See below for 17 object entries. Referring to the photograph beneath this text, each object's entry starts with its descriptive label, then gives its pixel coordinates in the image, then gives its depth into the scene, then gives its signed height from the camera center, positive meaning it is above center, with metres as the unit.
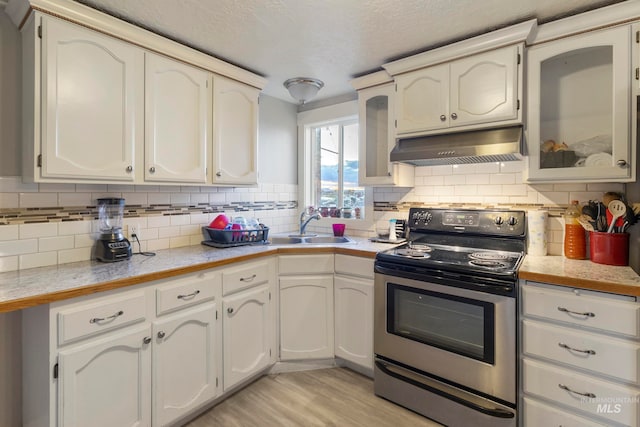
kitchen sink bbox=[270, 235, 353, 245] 2.82 -0.23
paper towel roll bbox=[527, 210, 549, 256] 1.96 -0.11
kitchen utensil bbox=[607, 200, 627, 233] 1.65 +0.02
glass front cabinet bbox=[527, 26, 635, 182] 1.62 +0.57
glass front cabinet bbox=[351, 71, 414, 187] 2.43 +0.60
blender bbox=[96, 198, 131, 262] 1.79 -0.12
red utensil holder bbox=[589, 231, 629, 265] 1.66 -0.18
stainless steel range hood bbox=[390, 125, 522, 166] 1.85 +0.40
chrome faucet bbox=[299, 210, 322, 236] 2.84 -0.07
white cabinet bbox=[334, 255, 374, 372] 2.19 -0.67
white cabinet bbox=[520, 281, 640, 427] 1.36 -0.65
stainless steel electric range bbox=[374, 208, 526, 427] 1.61 -0.60
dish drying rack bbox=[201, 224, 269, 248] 2.29 -0.17
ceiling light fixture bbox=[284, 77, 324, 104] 2.60 +1.02
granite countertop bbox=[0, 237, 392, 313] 1.26 -0.29
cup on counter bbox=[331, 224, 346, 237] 2.91 -0.15
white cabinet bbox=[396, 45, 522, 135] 1.86 +0.75
